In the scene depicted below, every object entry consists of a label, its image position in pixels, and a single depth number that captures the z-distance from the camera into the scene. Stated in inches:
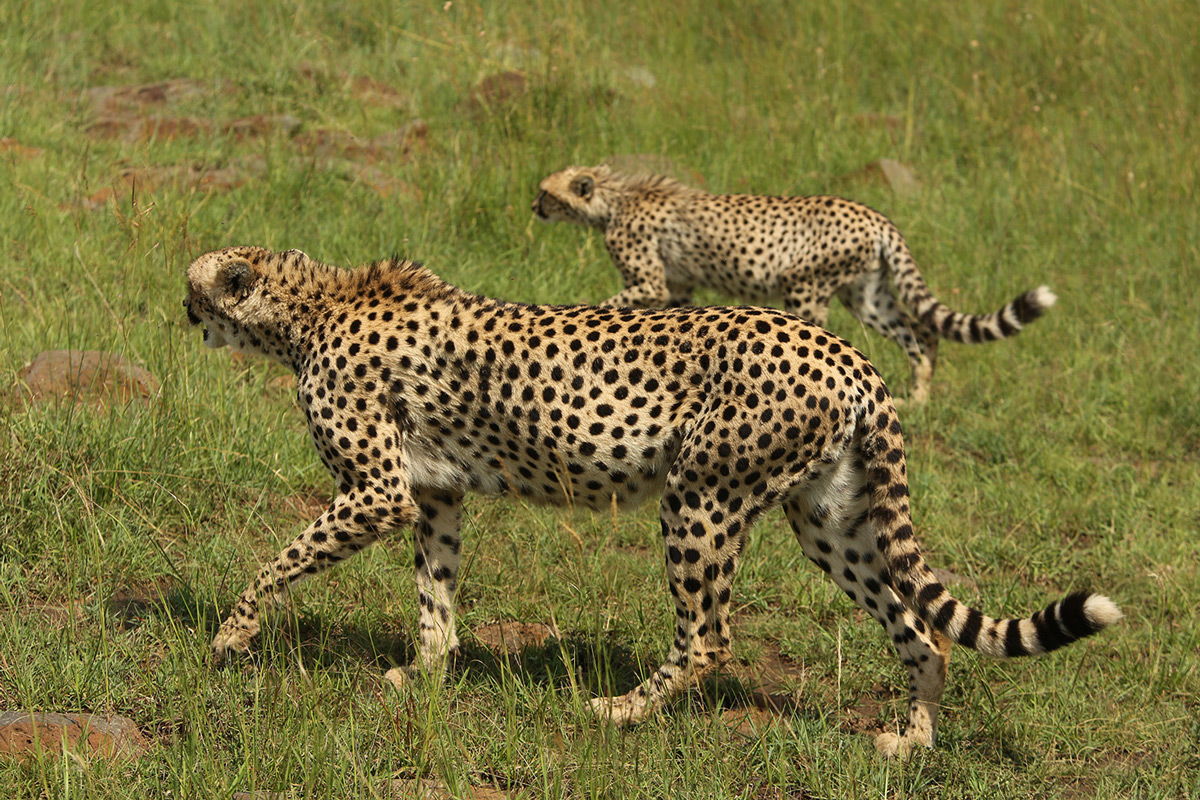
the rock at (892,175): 628.7
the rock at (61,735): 240.4
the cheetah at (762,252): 516.1
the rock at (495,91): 607.2
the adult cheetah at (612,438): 264.4
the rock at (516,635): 319.9
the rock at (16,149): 520.4
